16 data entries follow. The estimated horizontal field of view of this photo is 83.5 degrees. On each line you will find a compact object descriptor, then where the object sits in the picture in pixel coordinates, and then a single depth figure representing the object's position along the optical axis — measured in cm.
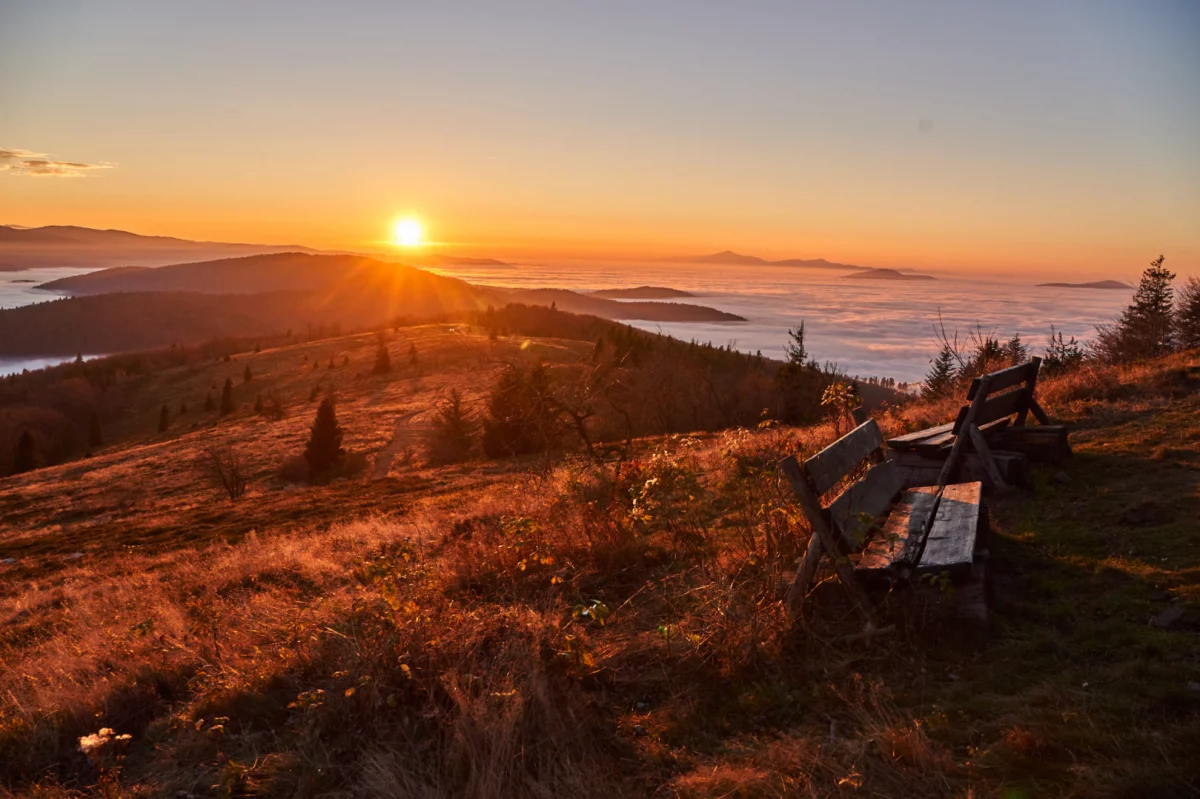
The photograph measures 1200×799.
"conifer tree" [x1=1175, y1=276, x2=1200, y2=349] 3081
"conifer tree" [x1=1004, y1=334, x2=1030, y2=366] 2328
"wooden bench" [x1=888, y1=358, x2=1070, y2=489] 732
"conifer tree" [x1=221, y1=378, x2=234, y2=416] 6675
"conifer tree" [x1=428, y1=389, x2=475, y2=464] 3978
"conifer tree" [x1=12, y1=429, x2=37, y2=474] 5903
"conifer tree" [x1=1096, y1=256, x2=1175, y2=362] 2392
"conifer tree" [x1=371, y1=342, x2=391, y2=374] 7481
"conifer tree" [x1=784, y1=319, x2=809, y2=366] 3776
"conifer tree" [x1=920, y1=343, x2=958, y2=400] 1591
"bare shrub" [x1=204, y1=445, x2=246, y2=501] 3075
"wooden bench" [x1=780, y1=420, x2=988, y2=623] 461
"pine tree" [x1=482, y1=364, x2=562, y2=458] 2731
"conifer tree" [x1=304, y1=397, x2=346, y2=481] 3800
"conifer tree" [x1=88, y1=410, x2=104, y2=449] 7244
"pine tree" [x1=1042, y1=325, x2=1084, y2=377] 1712
